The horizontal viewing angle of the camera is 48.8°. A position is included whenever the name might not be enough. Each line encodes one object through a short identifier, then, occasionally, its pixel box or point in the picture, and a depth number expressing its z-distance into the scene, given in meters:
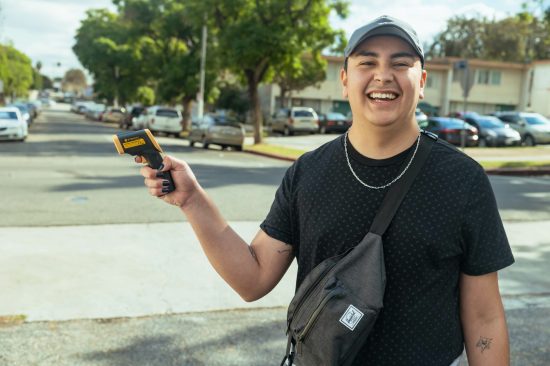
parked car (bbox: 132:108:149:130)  38.16
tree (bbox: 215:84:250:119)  55.00
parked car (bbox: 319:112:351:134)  42.66
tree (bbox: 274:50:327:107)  45.72
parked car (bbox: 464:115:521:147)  30.14
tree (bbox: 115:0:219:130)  40.97
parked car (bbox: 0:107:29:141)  24.58
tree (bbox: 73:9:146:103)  56.81
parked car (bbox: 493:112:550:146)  31.53
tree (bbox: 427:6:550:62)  69.44
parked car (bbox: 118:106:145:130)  44.53
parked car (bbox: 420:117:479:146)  29.45
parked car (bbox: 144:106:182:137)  35.34
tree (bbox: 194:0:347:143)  27.14
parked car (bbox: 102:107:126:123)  55.72
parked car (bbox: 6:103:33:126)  36.47
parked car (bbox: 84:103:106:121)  62.00
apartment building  55.06
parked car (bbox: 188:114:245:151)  26.02
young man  1.81
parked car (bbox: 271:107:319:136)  40.97
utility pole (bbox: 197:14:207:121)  35.47
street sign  19.27
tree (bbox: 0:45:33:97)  66.50
